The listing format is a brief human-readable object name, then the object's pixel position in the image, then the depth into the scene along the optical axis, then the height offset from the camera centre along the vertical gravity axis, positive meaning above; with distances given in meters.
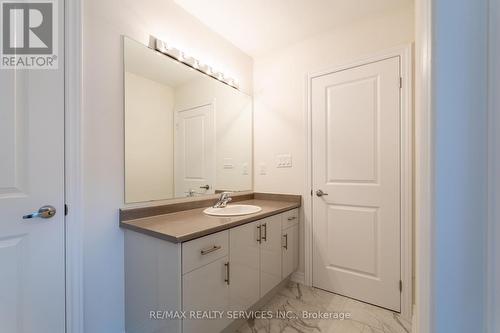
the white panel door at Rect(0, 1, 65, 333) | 1.05 -0.15
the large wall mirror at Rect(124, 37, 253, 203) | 1.55 +0.29
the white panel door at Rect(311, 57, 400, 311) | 1.83 -0.15
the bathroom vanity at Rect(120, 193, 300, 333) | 1.20 -0.62
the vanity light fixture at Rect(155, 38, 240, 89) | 1.68 +0.86
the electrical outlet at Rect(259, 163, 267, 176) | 2.52 -0.05
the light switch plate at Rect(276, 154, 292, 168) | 2.34 +0.04
